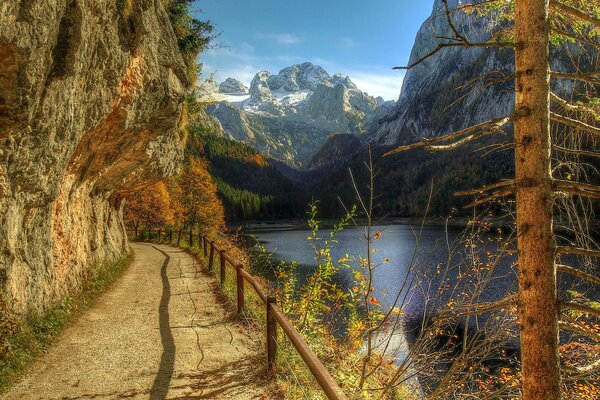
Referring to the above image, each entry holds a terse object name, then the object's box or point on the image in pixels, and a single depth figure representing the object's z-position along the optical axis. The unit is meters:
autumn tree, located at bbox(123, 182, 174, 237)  36.16
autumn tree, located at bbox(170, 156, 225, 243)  37.81
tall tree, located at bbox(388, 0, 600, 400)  3.20
